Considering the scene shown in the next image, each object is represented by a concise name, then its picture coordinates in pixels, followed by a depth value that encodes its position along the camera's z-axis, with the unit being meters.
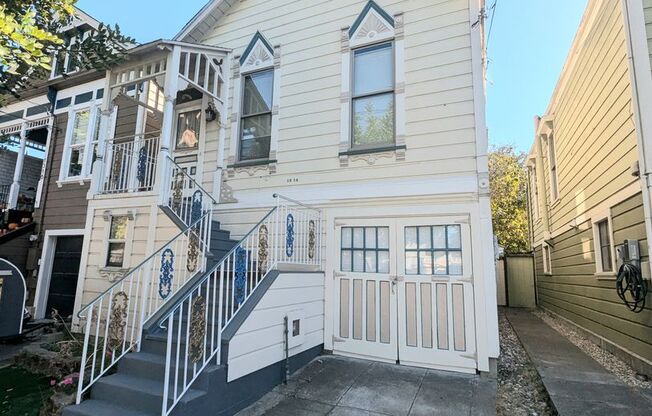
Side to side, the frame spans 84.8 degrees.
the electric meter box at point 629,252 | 4.37
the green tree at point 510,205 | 17.59
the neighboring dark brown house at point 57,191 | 7.64
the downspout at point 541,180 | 10.64
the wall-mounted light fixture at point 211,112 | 6.48
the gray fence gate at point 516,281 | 11.68
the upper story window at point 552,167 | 9.74
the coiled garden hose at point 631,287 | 4.30
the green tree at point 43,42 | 2.65
